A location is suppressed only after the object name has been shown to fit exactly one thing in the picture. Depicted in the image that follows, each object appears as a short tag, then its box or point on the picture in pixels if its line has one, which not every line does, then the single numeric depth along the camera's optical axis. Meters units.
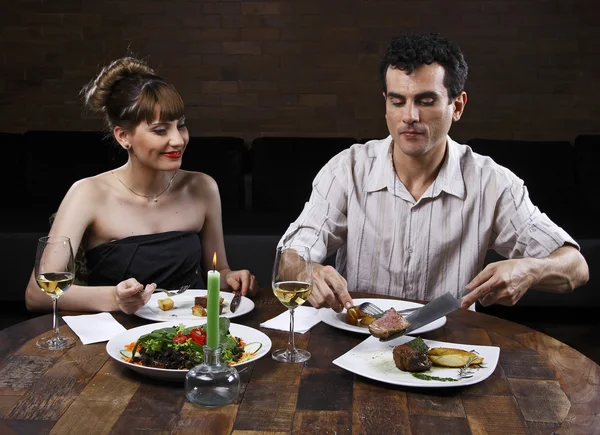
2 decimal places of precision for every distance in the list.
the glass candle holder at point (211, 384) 1.37
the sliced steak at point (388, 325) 1.64
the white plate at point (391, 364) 1.45
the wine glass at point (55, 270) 1.66
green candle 1.25
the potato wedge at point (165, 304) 1.91
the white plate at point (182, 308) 1.85
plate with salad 1.47
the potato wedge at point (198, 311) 1.89
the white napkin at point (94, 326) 1.72
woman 2.46
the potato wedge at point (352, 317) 1.80
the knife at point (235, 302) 1.91
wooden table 1.31
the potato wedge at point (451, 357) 1.54
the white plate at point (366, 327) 1.76
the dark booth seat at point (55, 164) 4.78
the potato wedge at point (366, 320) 1.79
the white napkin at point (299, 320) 1.81
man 2.32
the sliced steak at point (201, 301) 1.93
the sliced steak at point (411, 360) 1.51
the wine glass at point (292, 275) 1.54
